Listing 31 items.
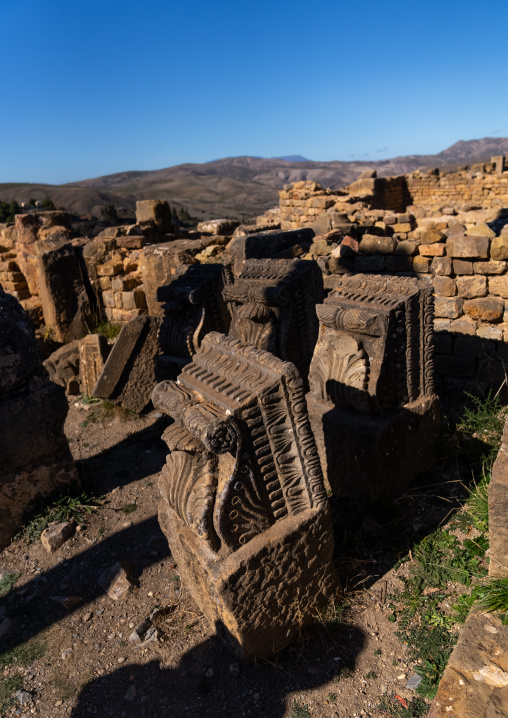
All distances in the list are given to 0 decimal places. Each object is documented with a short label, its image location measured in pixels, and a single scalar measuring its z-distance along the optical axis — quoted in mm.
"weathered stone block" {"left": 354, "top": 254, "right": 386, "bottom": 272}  5020
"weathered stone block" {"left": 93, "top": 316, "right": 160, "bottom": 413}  5414
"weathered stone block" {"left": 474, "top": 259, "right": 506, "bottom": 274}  4480
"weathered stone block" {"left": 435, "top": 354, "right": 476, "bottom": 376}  4910
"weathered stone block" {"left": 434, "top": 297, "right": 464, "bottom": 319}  4828
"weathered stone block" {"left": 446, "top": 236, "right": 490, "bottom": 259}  4469
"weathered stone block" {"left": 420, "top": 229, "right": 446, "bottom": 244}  4684
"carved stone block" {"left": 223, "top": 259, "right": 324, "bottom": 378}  3924
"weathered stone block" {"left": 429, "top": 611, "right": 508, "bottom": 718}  1623
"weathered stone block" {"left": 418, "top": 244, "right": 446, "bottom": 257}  4707
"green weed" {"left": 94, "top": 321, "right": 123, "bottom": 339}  7361
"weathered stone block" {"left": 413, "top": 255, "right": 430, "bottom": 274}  4836
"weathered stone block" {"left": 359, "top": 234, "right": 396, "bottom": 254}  4895
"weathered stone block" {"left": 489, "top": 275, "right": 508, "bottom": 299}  4531
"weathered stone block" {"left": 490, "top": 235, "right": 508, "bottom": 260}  4367
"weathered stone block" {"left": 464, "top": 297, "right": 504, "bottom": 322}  4625
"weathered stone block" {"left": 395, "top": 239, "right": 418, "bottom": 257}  4805
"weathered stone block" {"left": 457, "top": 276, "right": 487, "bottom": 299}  4652
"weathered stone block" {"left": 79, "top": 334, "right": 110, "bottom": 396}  6059
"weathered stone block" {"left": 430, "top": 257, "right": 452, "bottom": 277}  4727
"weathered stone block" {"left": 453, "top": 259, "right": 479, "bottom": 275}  4645
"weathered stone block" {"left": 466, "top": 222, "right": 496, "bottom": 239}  4559
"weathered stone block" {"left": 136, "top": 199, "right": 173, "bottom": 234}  9562
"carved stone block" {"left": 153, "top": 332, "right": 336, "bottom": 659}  2215
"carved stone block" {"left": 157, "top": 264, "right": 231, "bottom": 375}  4758
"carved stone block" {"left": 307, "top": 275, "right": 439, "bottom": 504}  3115
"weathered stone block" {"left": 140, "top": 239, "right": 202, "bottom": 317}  6781
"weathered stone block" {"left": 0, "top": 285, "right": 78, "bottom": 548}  3743
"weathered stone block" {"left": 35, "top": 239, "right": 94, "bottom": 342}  7664
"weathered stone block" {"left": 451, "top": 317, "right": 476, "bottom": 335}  4824
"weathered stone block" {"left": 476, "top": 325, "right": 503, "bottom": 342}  4703
